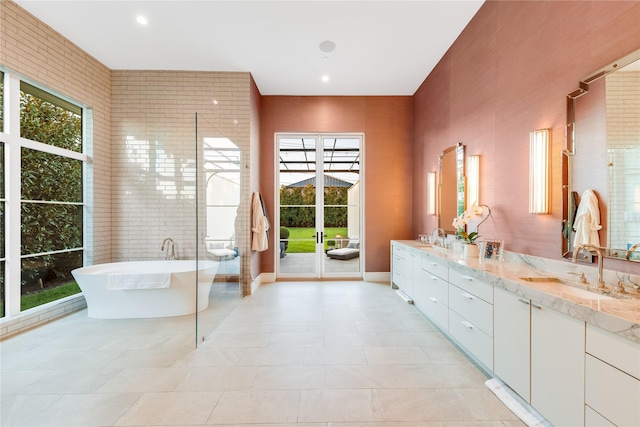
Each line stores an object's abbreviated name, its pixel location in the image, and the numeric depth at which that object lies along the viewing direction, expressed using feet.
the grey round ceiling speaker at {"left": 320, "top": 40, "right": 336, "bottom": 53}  11.65
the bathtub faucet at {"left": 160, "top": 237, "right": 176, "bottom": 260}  13.82
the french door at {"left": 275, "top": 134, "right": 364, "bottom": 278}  17.25
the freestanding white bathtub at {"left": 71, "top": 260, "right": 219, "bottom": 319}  10.66
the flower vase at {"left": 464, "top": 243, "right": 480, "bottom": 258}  9.28
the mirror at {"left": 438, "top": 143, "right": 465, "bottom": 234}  11.40
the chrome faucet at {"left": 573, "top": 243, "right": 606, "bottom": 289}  5.29
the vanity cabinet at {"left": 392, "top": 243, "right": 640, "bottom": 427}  3.82
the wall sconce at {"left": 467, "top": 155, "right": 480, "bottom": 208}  10.23
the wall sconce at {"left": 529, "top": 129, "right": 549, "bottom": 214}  7.04
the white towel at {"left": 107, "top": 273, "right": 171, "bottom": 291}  10.63
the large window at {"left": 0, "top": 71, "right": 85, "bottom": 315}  9.60
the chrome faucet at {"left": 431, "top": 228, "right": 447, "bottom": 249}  12.47
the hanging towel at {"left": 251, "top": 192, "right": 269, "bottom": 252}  14.70
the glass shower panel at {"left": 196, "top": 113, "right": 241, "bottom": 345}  9.61
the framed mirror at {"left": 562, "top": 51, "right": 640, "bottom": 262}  5.11
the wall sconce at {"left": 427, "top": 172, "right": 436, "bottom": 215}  14.10
